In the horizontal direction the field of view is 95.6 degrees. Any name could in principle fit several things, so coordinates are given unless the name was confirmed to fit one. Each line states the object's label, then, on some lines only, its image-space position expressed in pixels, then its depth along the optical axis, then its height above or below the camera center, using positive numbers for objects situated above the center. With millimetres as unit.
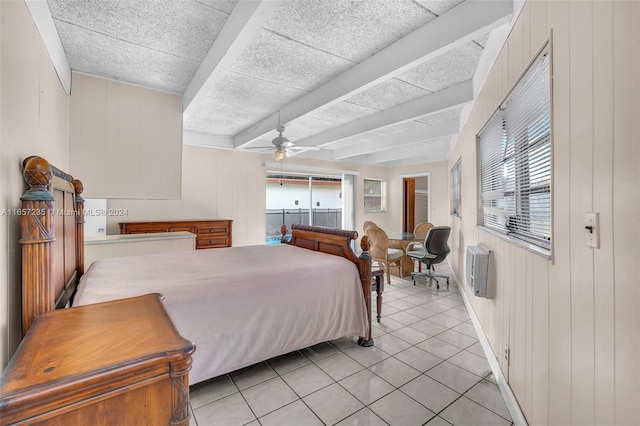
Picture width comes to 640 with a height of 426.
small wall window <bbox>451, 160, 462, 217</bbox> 4408 +390
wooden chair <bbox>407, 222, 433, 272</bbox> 5611 -411
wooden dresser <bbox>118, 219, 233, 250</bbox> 4410 -273
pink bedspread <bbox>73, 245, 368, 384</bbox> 1811 -605
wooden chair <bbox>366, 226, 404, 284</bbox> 4648 -645
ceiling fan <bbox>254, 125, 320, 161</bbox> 3801 +865
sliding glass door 6516 +243
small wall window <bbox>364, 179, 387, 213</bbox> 7887 +418
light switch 937 -61
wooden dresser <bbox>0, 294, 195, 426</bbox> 702 -426
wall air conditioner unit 2336 -490
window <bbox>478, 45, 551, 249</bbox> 1413 +316
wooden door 8173 +203
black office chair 4410 -605
